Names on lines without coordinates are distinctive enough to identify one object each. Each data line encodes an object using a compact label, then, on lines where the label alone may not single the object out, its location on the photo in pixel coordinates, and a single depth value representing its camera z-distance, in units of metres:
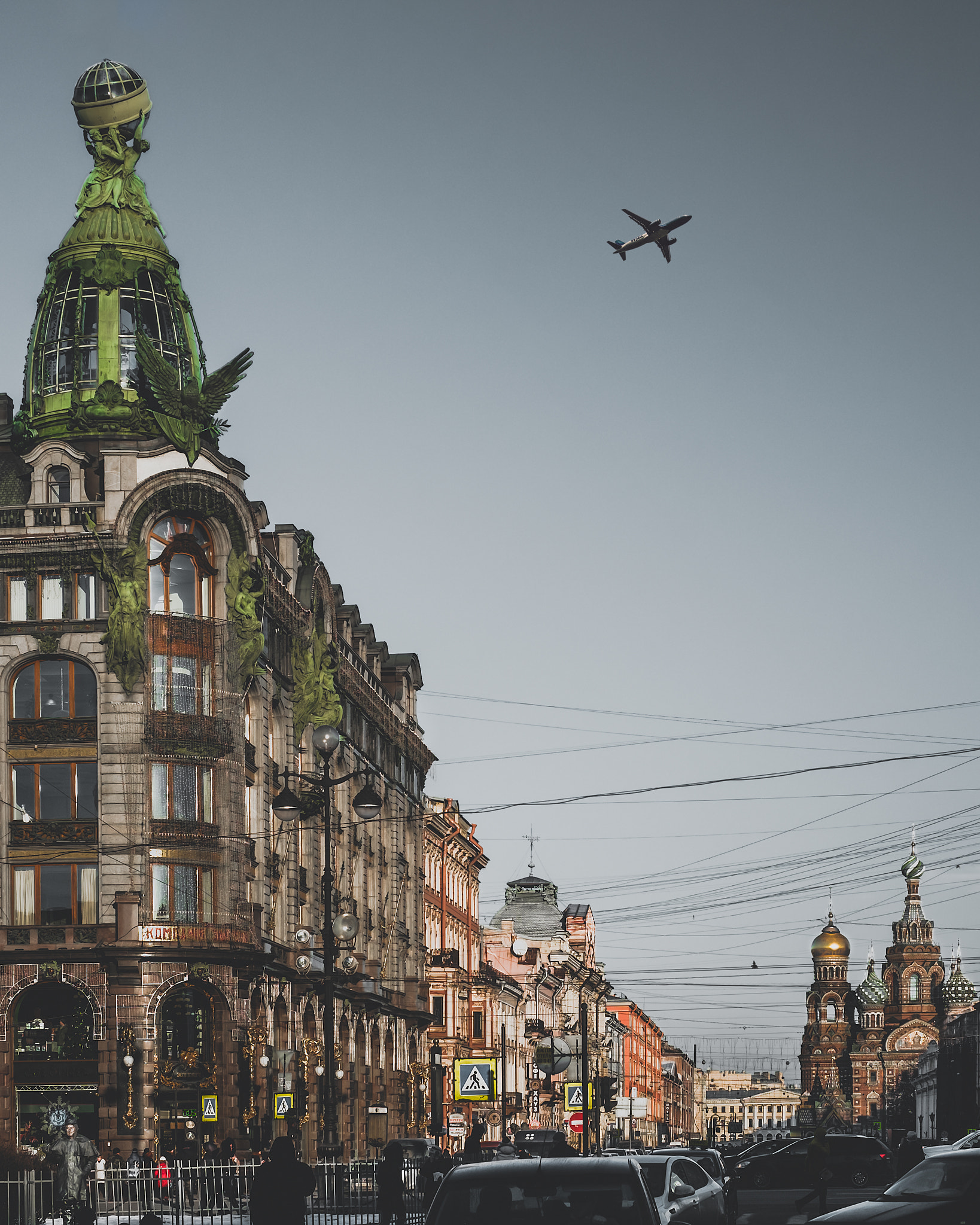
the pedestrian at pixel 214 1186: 32.94
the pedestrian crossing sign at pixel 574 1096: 49.84
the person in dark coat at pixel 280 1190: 18.20
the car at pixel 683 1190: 21.61
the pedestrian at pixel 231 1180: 34.31
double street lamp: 36.31
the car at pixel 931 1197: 17.52
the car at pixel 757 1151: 57.31
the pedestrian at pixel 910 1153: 32.94
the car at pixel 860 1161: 49.38
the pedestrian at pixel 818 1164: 38.22
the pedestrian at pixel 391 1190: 28.47
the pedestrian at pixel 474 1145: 36.09
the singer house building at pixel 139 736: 56.25
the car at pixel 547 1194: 14.41
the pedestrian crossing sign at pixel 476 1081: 38.19
